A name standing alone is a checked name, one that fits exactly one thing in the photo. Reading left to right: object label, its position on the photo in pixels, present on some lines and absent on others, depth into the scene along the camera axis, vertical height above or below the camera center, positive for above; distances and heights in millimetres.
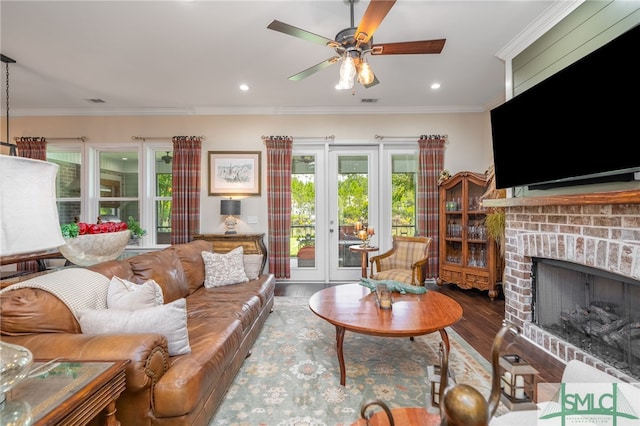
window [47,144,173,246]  4559 +496
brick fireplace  1729 -201
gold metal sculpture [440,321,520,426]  521 -371
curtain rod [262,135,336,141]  4465 +1232
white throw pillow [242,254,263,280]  3090 -574
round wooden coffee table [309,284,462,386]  1754 -715
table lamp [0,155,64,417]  707 -11
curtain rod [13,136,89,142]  4377 +1214
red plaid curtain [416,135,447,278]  4332 +380
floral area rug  1645 -1161
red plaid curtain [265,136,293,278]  4383 +240
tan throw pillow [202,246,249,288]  2824 -580
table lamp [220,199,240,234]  4184 +62
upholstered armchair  3254 -611
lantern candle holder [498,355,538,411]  905 -575
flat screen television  1570 +633
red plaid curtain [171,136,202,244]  4379 +399
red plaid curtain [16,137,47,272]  4367 +1035
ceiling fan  1836 +1227
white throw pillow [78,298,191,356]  1356 -537
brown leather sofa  1183 -734
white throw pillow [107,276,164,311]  1603 -489
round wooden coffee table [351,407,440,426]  972 -740
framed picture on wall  4492 +686
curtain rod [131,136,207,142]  4453 +1238
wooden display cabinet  3674 -351
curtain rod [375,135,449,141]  4359 +1234
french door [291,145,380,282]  4562 +134
